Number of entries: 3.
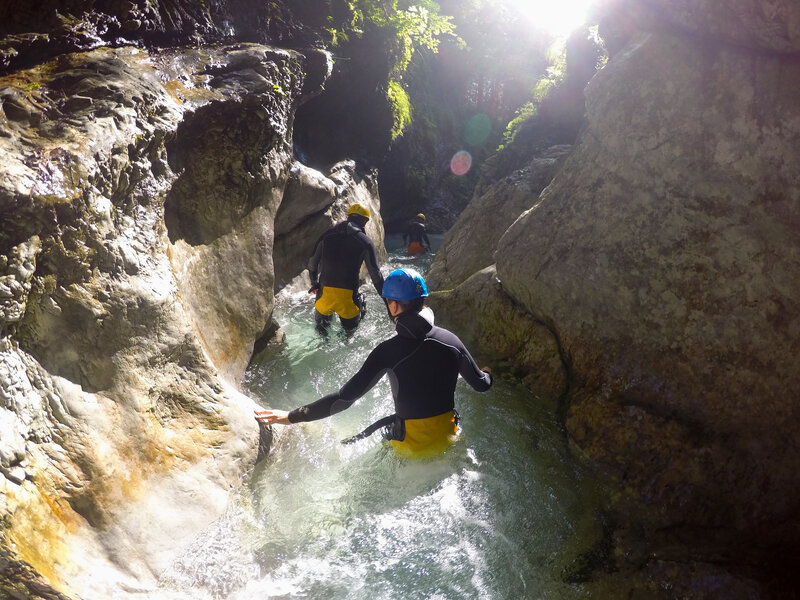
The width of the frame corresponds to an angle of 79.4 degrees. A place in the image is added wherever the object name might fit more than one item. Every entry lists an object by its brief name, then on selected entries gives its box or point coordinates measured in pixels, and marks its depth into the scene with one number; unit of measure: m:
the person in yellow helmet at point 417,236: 15.12
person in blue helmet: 3.75
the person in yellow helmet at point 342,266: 6.83
